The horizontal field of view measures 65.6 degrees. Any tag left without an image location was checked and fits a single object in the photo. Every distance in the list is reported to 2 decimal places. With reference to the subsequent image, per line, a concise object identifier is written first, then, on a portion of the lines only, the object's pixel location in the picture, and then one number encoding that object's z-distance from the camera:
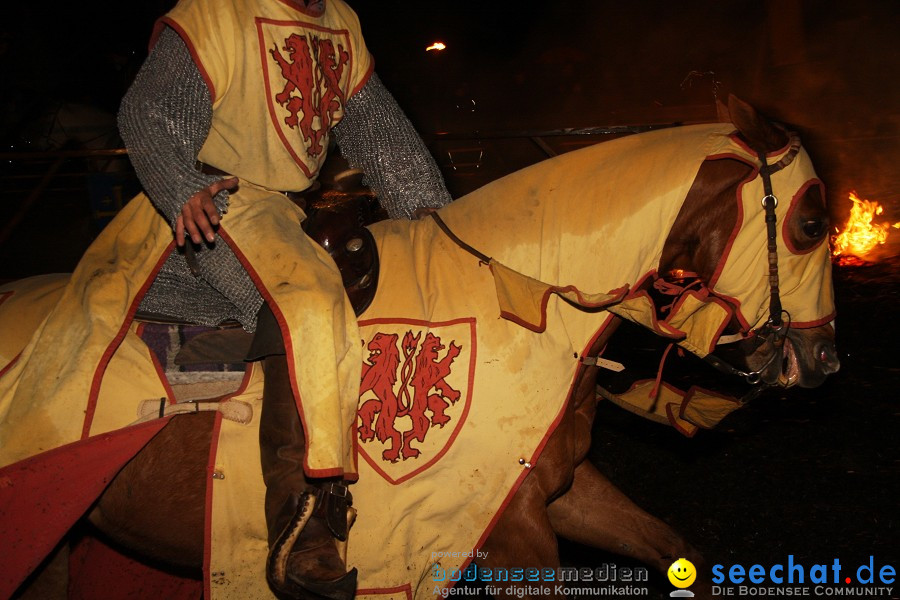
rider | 2.06
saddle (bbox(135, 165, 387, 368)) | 2.23
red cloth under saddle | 2.16
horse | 2.17
